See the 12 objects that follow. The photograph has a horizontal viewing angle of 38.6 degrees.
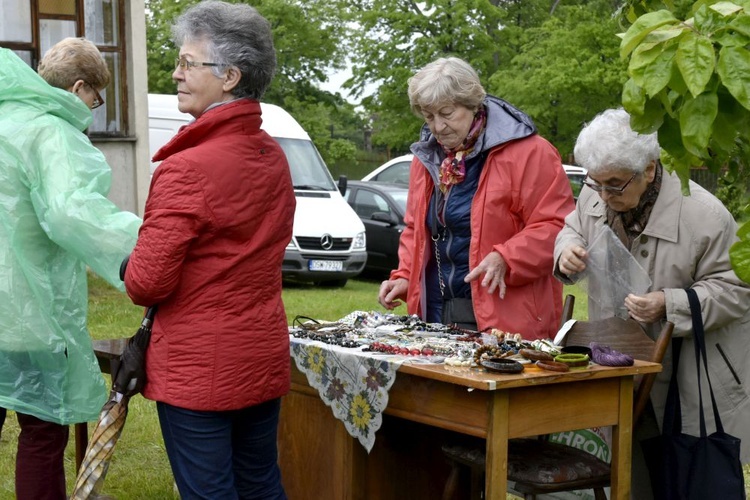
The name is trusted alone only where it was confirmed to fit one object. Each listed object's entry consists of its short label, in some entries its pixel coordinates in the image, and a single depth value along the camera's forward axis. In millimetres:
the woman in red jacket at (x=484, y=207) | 4152
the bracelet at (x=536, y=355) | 3455
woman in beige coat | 3607
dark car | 14484
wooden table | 3316
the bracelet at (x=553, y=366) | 3388
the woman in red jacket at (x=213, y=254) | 3000
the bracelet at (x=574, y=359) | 3447
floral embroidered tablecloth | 3664
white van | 13094
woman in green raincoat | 3660
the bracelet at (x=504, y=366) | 3342
